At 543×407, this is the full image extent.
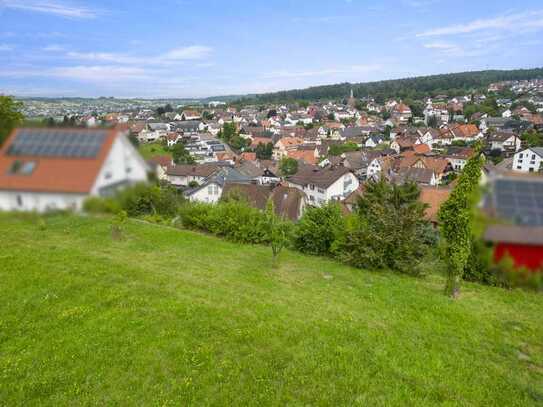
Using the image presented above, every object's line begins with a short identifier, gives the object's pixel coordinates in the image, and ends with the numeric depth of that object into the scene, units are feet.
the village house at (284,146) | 485.85
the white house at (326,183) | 238.82
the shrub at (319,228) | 106.11
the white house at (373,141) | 524.93
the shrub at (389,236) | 90.74
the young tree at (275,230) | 90.33
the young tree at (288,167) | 351.05
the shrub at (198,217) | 109.70
